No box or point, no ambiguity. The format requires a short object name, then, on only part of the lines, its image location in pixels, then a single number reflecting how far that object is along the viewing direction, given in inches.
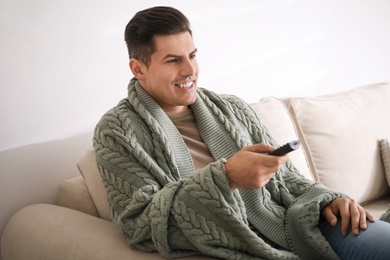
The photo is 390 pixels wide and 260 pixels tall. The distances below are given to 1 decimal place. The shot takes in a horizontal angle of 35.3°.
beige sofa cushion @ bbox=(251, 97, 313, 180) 85.3
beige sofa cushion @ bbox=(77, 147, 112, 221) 73.1
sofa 71.5
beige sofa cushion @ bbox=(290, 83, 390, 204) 91.0
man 59.9
